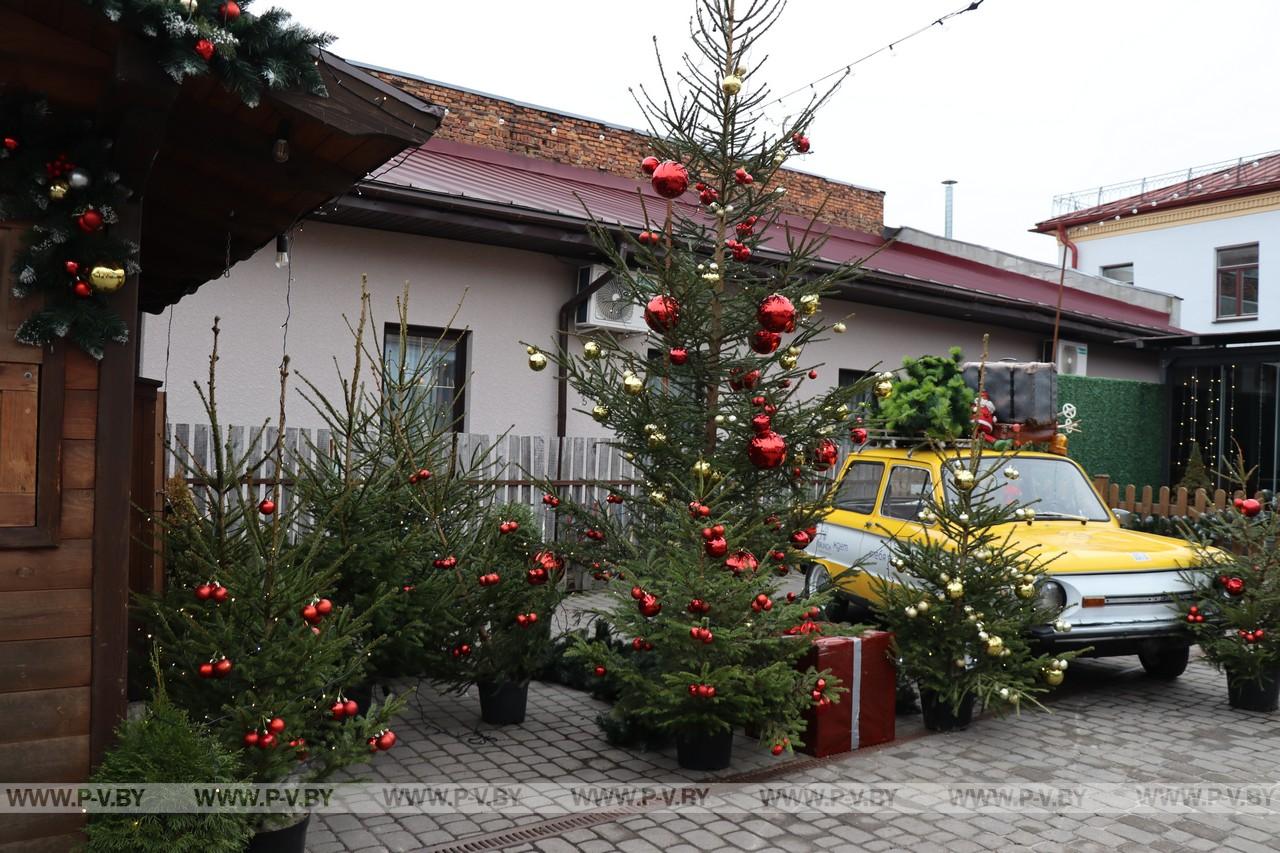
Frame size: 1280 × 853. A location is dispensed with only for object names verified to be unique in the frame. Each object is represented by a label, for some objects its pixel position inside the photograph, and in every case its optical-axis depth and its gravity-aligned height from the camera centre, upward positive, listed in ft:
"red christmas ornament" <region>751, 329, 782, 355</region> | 19.36 +1.96
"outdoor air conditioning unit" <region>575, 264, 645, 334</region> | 37.55 +4.72
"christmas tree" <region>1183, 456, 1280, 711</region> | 22.59 -3.29
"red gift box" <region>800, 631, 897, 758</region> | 19.29 -4.87
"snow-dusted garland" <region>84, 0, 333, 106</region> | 11.07 +4.36
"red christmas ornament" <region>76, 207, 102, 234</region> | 12.33 +2.40
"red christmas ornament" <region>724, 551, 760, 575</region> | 17.85 -2.09
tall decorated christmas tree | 17.44 +0.14
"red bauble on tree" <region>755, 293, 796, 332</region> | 18.39 +2.38
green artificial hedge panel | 54.03 +1.65
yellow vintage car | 22.52 -2.29
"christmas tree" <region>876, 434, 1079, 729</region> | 20.34 -3.28
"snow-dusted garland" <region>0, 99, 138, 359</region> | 12.26 +2.40
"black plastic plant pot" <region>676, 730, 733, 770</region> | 18.15 -5.53
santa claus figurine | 22.38 +0.82
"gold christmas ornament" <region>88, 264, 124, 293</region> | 12.26 +1.71
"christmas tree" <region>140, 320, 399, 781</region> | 13.61 -3.16
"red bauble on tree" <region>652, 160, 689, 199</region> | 18.13 +4.66
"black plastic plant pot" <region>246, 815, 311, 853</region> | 13.26 -5.44
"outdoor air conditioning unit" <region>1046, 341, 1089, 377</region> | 57.00 +5.50
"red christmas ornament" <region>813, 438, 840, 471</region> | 20.21 -0.14
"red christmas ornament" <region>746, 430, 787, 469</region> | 18.63 -0.10
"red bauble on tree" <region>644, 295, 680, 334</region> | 19.17 +2.40
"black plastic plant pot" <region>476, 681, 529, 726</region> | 20.71 -5.50
